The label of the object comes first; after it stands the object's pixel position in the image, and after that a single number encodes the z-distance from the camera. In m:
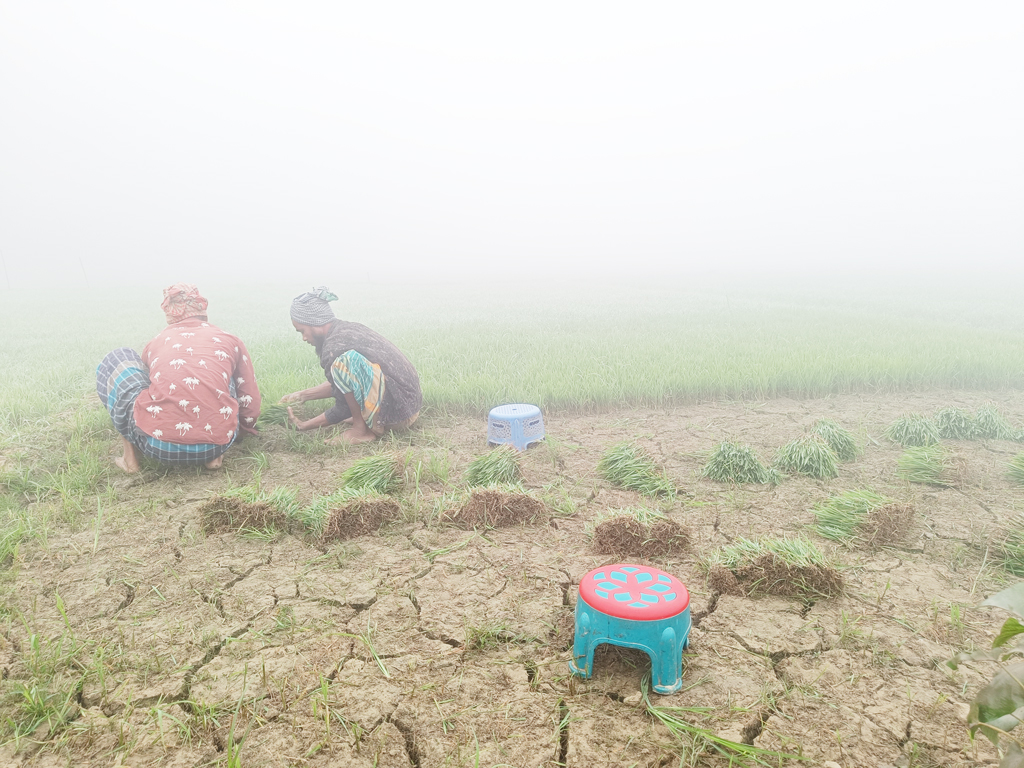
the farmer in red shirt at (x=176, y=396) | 3.58
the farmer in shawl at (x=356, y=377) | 4.36
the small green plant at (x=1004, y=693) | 1.05
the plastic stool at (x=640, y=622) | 1.77
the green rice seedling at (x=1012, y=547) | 2.54
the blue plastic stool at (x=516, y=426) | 4.20
